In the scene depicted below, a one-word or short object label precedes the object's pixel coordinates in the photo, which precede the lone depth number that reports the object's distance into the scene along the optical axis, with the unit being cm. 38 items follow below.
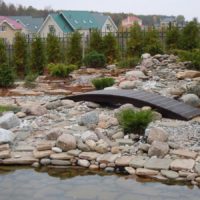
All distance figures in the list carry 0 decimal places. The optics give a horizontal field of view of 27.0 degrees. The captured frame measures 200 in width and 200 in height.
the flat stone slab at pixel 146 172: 463
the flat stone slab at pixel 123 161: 488
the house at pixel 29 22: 4431
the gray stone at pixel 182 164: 463
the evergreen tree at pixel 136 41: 1352
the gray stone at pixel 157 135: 520
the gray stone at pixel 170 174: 455
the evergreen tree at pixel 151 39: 1285
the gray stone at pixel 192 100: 716
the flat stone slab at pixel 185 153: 489
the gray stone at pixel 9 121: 612
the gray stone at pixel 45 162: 512
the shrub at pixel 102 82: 896
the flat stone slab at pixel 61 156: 512
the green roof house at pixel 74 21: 3606
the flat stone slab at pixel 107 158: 496
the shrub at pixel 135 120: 556
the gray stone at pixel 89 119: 610
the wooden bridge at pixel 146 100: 649
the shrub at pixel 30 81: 1010
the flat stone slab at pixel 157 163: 471
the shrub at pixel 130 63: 1163
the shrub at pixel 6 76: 1000
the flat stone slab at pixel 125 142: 541
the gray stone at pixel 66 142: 527
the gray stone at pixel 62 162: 508
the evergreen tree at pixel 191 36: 1295
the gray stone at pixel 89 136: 545
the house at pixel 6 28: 3953
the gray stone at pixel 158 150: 496
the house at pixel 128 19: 4606
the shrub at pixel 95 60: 1202
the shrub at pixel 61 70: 1076
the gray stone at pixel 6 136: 545
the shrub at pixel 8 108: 725
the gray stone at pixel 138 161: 480
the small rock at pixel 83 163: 500
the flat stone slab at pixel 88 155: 508
